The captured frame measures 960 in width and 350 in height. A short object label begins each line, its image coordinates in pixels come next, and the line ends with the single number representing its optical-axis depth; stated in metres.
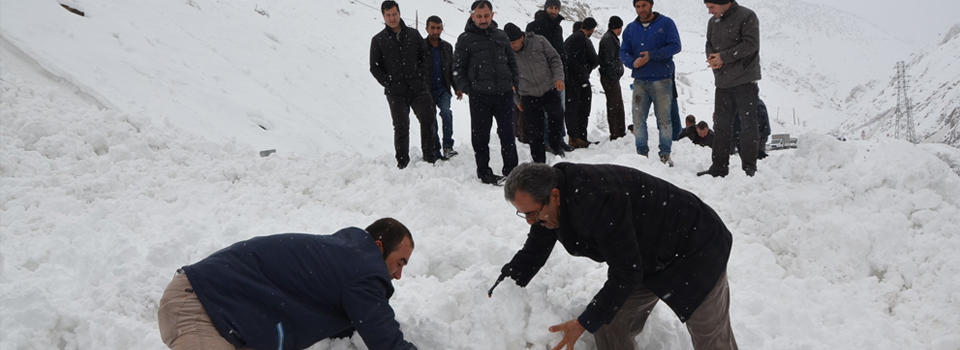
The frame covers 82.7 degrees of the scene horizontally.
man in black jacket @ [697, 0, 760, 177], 4.61
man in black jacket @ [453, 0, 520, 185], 5.20
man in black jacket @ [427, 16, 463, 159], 6.39
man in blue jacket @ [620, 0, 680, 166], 5.41
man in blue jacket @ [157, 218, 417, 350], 2.08
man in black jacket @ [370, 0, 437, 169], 5.57
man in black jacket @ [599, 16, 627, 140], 6.67
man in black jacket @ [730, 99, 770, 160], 6.67
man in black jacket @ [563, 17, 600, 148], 6.59
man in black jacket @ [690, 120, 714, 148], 7.88
